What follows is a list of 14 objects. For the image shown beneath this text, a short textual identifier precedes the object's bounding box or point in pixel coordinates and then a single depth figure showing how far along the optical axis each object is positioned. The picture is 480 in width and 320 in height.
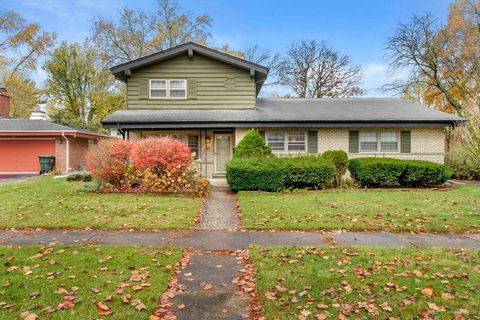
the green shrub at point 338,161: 12.77
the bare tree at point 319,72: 33.53
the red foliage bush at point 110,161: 10.70
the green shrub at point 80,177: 13.48
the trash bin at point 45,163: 17.75
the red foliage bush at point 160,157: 10.61
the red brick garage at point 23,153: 18.42
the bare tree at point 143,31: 28.28
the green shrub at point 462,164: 15.44
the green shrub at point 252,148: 12.70
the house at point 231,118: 14.52
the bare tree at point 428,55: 25.00
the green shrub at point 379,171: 12.56
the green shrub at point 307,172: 11.66
